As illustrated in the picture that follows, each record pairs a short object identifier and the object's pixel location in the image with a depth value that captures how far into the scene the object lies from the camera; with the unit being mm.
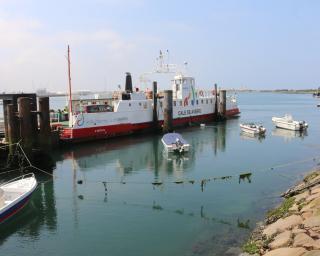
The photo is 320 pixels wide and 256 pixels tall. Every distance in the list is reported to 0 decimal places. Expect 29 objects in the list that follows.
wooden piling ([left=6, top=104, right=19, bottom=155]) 24922
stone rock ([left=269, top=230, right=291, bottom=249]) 11055
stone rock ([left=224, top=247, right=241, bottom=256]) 12370
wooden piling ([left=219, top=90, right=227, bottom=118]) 59472
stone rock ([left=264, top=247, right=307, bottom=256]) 9955
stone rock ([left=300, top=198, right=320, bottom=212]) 13180
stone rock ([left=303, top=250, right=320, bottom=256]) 9166
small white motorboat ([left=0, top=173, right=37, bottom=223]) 16203
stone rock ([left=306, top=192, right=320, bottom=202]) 14361
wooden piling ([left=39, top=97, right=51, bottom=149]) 27392
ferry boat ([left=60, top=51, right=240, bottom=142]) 38253
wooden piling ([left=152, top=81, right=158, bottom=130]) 45941
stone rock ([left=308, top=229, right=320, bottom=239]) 10637
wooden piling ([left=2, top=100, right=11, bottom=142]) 25906
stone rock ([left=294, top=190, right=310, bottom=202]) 15684
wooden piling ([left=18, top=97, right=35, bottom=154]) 25031
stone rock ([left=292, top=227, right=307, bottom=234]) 11359
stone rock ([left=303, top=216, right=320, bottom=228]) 11445
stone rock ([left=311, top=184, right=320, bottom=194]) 15384
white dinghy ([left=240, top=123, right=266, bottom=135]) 44906
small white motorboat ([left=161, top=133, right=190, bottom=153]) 33375
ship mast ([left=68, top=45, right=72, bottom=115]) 36788
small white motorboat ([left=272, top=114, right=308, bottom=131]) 48344
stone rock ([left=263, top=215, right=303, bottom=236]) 12469
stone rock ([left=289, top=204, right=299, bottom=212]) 14088
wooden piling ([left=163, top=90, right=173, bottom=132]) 44844
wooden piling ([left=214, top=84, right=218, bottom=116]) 59250
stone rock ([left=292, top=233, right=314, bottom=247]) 10408
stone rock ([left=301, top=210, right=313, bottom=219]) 12639
